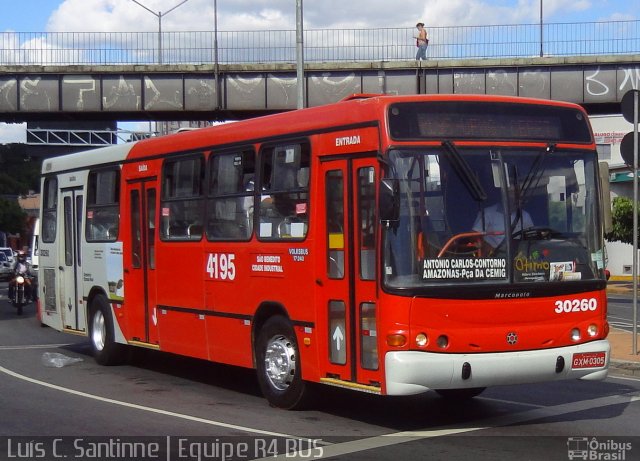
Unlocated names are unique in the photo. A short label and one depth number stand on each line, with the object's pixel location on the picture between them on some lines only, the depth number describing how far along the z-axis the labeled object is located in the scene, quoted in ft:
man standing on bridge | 106.01
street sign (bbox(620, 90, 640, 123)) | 52.29
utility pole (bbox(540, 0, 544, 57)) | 111.45
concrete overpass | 110.52
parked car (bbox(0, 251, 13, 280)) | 177.17
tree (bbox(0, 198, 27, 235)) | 251.39
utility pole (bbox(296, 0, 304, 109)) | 84.23
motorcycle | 90.17
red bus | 32.17
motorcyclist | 92.94
